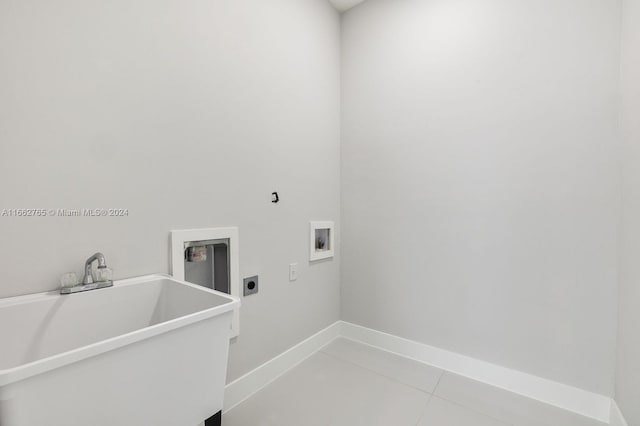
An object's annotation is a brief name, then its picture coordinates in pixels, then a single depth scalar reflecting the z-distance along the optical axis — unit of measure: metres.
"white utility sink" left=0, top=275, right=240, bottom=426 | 0.55
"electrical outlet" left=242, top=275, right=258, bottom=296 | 1.52
